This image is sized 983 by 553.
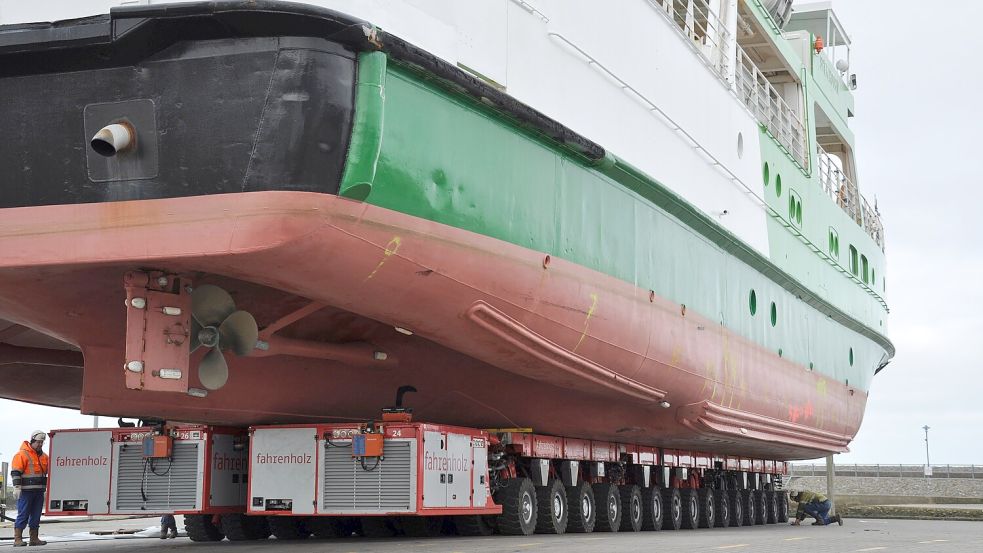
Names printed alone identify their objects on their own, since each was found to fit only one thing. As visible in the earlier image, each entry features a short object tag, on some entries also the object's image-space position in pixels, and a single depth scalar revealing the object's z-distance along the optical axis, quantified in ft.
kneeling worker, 62.34
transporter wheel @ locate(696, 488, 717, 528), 52.49
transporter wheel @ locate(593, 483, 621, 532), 41.68
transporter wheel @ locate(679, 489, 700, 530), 50.62
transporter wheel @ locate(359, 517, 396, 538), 37.93
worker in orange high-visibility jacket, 38.40
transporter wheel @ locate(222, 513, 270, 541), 38.34
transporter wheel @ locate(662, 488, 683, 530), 48.26
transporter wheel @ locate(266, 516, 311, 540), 38.27
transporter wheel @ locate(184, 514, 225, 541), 39.81
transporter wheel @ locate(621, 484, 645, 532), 44.32
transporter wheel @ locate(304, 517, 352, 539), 38.37
